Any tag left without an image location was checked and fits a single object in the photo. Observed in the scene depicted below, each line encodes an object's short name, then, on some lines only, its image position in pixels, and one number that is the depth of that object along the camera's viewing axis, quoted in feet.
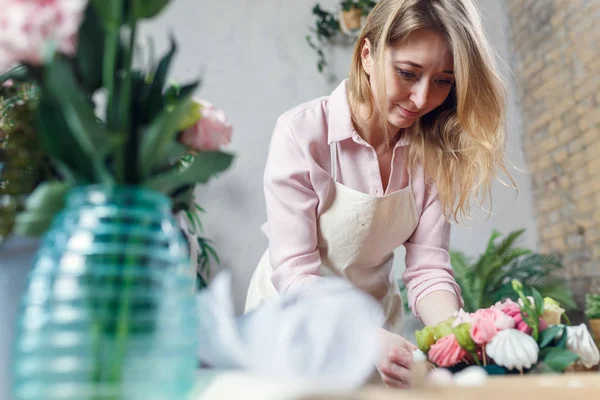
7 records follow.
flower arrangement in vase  1.52
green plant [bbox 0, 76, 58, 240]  1.99
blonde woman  4.86
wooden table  1.38
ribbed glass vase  1.51
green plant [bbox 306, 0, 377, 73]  13.78
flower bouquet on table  3.11
